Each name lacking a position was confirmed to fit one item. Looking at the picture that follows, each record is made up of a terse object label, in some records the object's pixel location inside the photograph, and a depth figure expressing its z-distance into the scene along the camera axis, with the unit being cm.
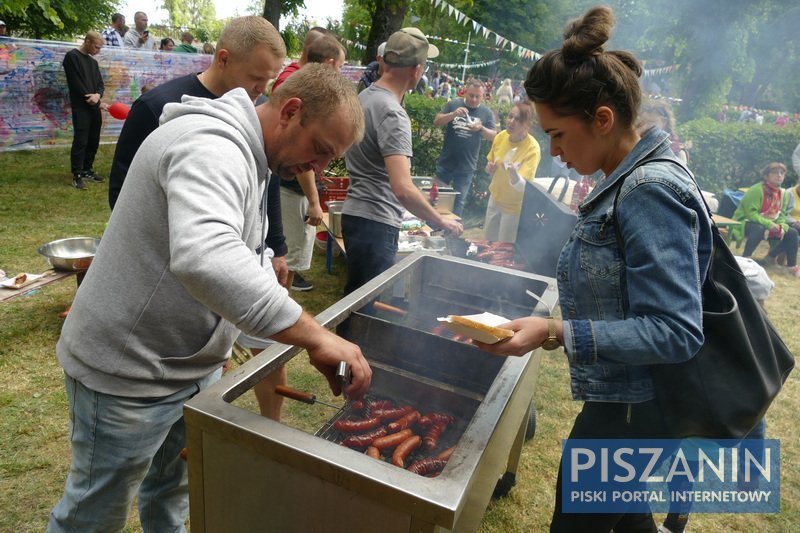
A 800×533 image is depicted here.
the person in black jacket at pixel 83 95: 822
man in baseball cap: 323
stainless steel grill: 130
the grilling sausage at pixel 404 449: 199
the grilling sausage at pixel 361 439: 213
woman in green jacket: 782
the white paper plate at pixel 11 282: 383
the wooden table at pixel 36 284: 372
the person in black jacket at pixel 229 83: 266
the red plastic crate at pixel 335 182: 635
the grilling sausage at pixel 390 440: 206
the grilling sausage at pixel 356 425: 221
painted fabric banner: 991
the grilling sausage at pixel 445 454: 203
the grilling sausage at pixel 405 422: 221
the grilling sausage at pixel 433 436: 216
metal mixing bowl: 402
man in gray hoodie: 120
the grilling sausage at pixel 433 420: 225
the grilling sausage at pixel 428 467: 195
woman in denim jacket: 137
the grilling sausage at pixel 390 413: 230
